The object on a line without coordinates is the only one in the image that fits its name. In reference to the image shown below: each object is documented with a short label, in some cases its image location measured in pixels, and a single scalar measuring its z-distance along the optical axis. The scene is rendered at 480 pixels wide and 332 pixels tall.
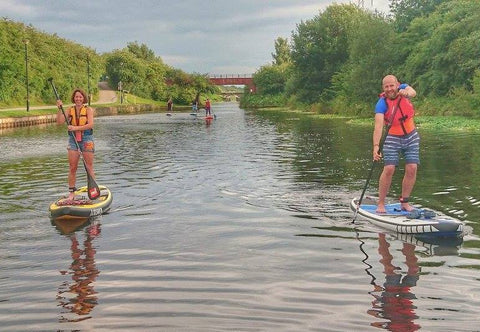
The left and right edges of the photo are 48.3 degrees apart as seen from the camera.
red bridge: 140.12
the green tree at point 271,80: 106.69
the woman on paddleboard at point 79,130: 11.06
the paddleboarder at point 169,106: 89.01
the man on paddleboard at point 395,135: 9.40
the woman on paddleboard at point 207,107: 56.28
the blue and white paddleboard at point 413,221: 8.27
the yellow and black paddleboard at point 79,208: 9.95
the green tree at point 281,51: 145.68
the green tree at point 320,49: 68.38
